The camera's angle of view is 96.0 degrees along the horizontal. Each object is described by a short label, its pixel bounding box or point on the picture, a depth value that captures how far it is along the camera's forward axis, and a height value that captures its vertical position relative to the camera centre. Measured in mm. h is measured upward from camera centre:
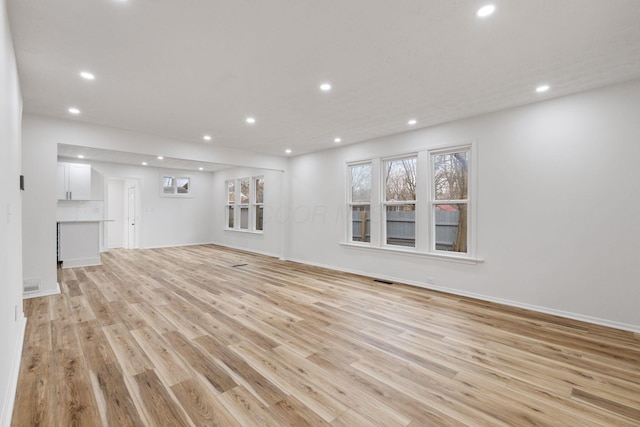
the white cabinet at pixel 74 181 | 6479 +684
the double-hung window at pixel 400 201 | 4992 +211
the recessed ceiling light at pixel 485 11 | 1943 +1390
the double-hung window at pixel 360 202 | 5730 +204
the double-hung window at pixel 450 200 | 4371 +192
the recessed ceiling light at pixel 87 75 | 2908 +1396
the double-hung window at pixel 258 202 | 8367 +291
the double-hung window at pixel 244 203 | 8891 +278
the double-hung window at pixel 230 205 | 9439 +224
